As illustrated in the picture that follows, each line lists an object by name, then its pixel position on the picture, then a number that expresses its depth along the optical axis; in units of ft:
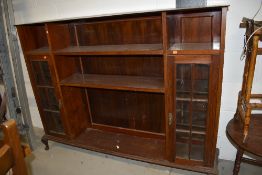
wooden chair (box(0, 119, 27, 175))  2.57
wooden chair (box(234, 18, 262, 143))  4.56
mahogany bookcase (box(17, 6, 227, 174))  5.25
